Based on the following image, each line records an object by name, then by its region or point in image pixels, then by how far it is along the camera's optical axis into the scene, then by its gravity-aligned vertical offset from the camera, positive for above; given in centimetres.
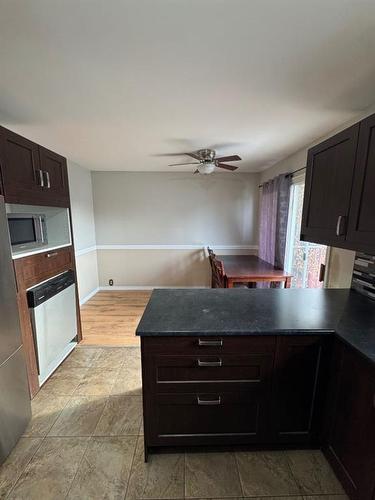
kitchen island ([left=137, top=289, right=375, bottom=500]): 127 -95
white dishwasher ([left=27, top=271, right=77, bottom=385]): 194 -102
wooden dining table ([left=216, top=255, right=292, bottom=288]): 290 -79
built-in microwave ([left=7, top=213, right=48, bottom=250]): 184 -16
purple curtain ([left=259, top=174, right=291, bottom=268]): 317 -9
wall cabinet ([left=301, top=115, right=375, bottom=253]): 122 +15
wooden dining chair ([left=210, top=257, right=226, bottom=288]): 306 -89
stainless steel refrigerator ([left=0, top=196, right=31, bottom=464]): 144 -98
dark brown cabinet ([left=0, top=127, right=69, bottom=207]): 167 +33
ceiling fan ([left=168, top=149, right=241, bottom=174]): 283 +66
